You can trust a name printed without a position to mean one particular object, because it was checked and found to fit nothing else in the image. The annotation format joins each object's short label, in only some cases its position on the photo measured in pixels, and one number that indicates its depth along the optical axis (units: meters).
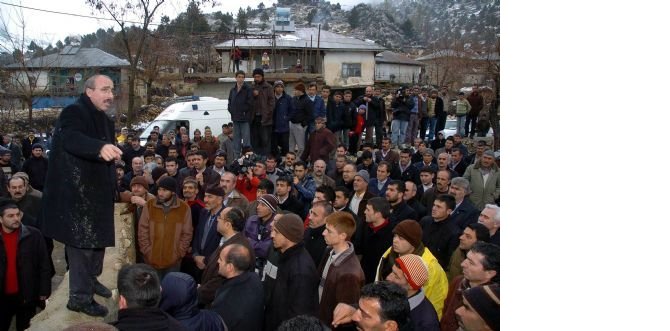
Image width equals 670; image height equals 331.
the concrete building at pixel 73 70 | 24.02
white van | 16.66
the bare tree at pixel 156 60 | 33.56
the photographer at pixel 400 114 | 14.68
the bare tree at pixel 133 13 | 21.47
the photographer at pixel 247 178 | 8.09
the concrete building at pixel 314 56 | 33.51
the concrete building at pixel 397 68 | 46.22
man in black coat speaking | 3.75
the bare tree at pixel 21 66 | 20.56
